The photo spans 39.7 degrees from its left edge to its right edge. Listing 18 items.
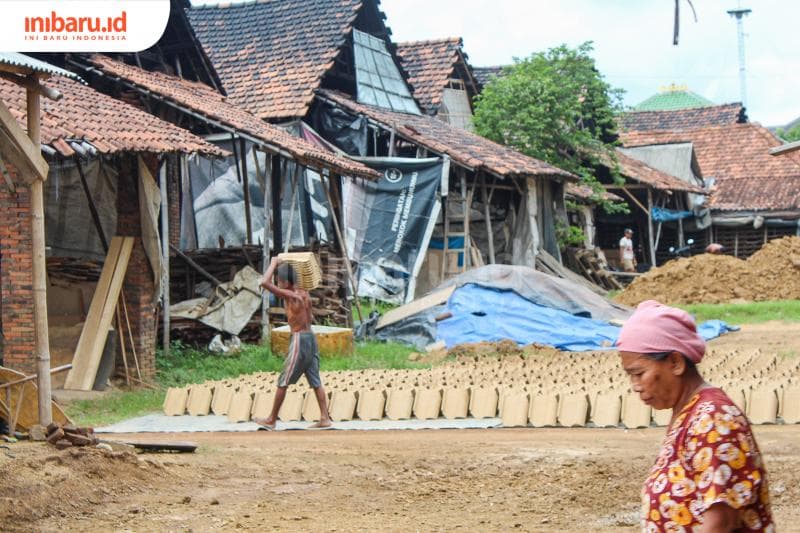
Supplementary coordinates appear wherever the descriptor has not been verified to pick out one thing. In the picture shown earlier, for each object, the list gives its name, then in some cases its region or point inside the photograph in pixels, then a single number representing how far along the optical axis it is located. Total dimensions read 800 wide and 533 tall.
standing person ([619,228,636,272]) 32.22
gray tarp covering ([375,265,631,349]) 19.31
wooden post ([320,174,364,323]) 19.24
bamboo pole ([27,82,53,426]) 8.98
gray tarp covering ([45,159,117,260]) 14.84
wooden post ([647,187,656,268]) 34.06
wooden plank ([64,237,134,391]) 13.45
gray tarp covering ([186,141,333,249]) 20.56
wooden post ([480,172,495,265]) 25.22
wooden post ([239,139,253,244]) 18.22
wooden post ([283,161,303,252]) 17.83
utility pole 38.28
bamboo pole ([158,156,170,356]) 15.73
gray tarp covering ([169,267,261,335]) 16.84
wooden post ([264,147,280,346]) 17.31
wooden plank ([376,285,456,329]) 19.64
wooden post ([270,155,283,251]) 18.48
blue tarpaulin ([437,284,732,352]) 18.30
